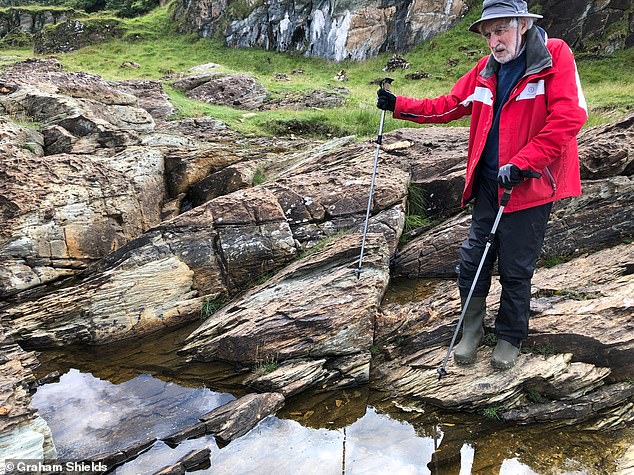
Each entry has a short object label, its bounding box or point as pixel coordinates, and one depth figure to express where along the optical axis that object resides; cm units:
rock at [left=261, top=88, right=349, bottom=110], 1777
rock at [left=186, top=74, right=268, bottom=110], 1792
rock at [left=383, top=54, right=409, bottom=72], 2912
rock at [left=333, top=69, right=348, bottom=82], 2794
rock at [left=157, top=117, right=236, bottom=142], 1304
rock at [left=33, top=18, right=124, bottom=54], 3509
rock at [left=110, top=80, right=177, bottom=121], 1456
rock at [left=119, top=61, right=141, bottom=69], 2654
